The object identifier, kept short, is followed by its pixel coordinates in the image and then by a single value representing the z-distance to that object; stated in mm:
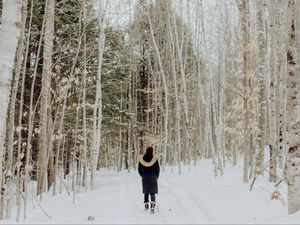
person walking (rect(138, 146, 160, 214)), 11055
